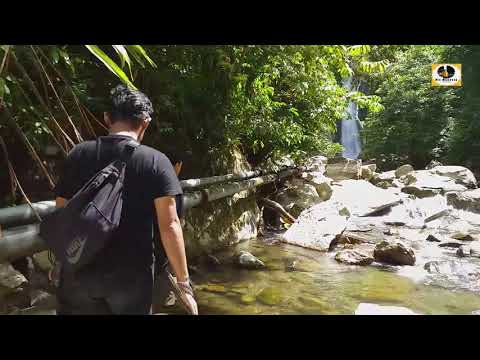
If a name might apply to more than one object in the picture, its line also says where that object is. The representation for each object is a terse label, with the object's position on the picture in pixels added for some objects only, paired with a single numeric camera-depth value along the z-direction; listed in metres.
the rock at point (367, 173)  17.29
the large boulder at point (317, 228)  6.73
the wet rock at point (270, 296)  4.18
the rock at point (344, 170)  17.92
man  1.78
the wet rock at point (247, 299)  4.16
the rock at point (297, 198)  9.48
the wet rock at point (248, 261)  5.39
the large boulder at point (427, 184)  12.70
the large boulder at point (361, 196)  10.87
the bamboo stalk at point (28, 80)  1.86
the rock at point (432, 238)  7.60
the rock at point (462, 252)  6.47
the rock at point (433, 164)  19.33
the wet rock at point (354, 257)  5.68
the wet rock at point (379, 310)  3.55
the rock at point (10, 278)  3.25
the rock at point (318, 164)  14.61
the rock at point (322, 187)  11.31
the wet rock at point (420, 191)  12.47
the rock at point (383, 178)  16.14
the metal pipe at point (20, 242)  2.14
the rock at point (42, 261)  3.82
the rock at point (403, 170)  17.67
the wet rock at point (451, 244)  7.14
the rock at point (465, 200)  10.88
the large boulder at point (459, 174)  14.47
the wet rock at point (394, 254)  5.74
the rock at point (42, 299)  3.30
